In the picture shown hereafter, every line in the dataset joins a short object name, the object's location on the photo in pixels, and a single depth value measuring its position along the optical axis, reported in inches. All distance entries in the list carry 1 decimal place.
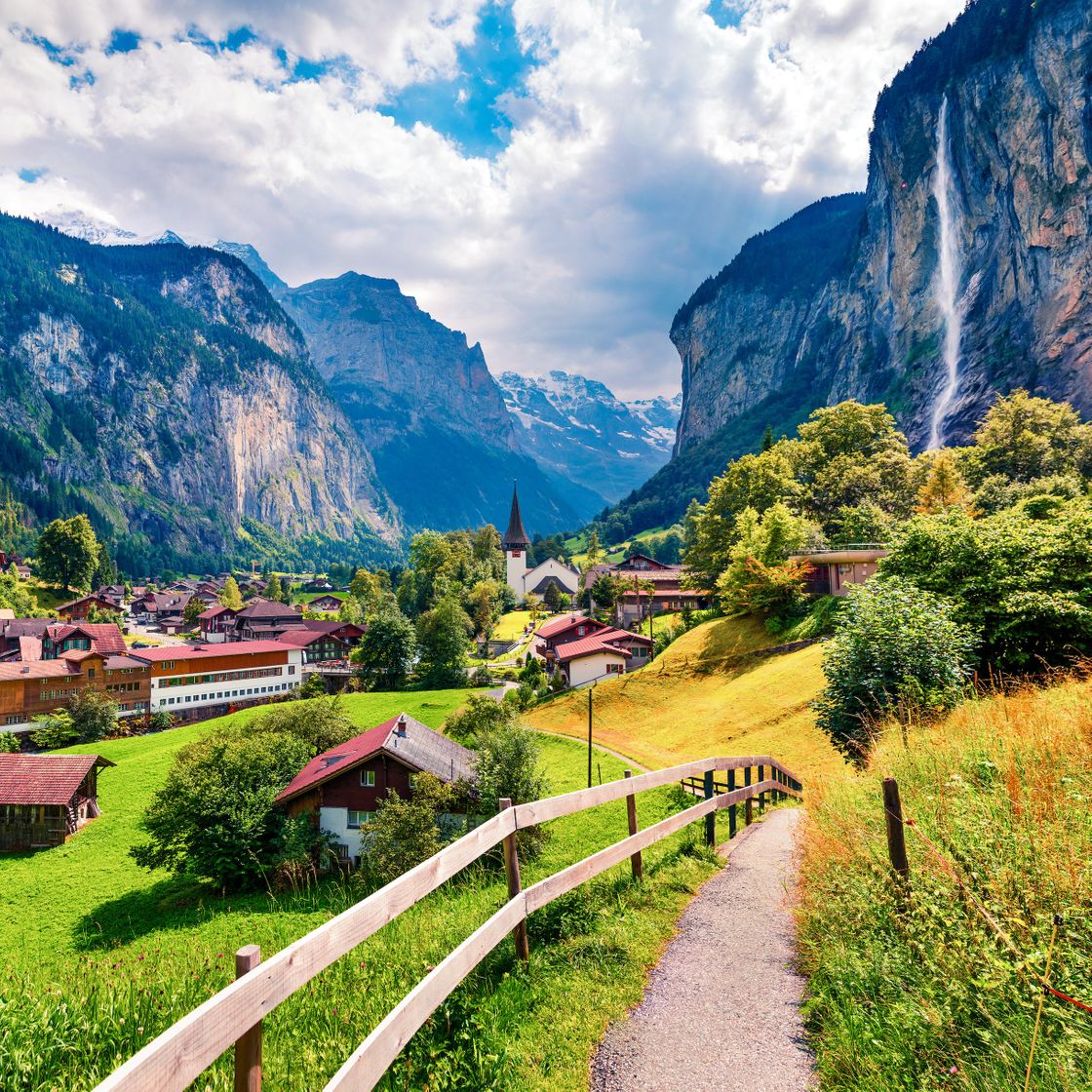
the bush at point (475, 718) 1700.4
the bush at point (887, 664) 540.8
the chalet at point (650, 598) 3009.4
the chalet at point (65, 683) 2353.6
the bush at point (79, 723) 2289.6
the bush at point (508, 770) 865.5
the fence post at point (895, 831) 202.7
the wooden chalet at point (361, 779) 1046.4
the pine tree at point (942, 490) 2000.5
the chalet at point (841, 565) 1684.3
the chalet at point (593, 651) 2183.8
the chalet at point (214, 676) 2733.8
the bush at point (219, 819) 1002.7
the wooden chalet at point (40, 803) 1438.2
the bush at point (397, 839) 757.3
